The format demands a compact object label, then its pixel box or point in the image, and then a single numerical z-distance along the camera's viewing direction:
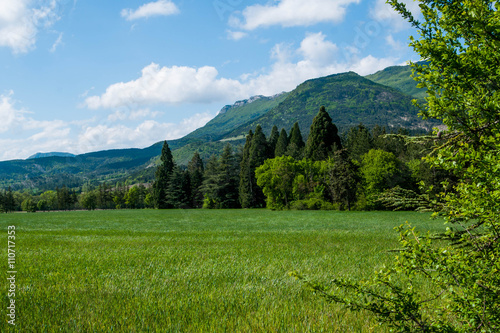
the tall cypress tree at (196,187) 91.51
